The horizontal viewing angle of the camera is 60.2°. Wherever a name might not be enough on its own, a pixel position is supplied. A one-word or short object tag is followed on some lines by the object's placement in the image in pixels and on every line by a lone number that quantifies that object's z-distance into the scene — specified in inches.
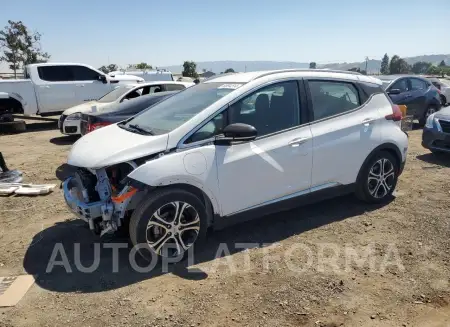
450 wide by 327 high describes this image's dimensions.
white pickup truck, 478.3
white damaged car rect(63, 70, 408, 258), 135.3
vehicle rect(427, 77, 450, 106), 510.6
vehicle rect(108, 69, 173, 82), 671.1
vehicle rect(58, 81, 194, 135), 379.6
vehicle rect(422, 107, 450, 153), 280.1
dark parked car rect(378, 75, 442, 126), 440.8
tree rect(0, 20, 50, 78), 1122.7
